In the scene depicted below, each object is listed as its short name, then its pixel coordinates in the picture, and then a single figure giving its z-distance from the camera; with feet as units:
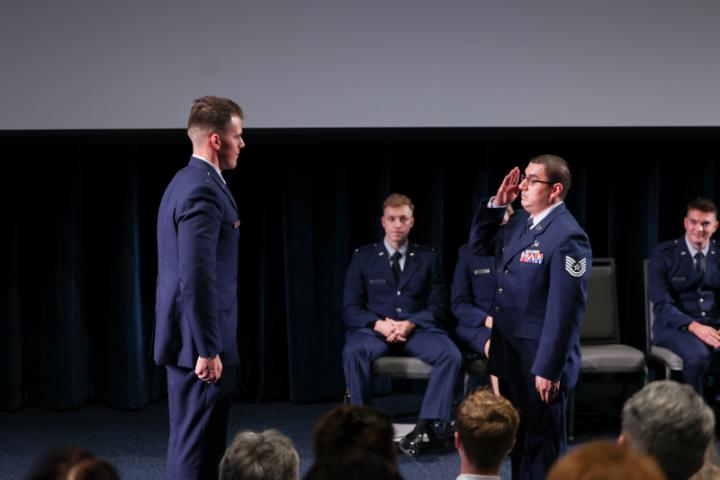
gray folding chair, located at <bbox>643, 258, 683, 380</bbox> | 30.54
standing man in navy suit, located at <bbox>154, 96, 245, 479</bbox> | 24.61
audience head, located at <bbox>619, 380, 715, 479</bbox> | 18.21
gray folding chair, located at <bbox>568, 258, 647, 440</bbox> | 30.47
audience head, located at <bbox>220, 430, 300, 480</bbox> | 19.53
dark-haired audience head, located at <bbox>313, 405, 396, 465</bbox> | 18.22
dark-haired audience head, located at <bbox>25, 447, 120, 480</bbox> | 13.86
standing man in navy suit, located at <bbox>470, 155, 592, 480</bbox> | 25.45
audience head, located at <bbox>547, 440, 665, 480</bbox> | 11.18
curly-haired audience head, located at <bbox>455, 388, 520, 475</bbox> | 22.52
